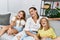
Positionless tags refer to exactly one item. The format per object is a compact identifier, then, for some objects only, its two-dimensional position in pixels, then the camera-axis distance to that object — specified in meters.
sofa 1.59
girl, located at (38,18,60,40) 1.55
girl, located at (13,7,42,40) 1.65
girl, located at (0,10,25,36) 1.76
